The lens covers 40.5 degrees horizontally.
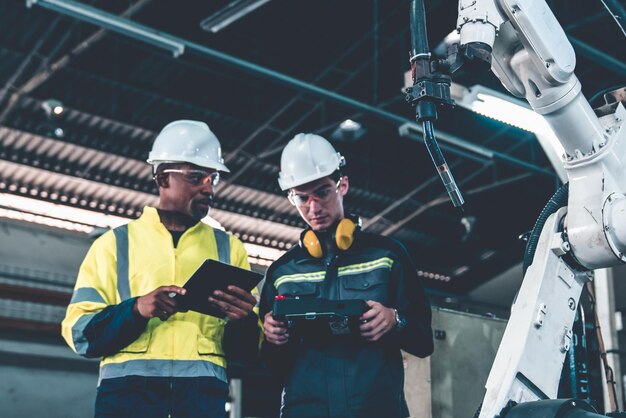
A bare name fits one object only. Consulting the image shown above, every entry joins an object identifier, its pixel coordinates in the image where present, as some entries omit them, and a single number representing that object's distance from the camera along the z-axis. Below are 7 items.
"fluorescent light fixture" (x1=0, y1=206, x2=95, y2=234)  11.72
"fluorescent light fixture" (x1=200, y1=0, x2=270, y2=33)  8.71
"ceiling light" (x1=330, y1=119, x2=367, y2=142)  12.56
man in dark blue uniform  3.45
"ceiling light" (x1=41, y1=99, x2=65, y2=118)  10.52
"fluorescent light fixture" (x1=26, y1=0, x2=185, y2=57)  7.57
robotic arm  2.80
